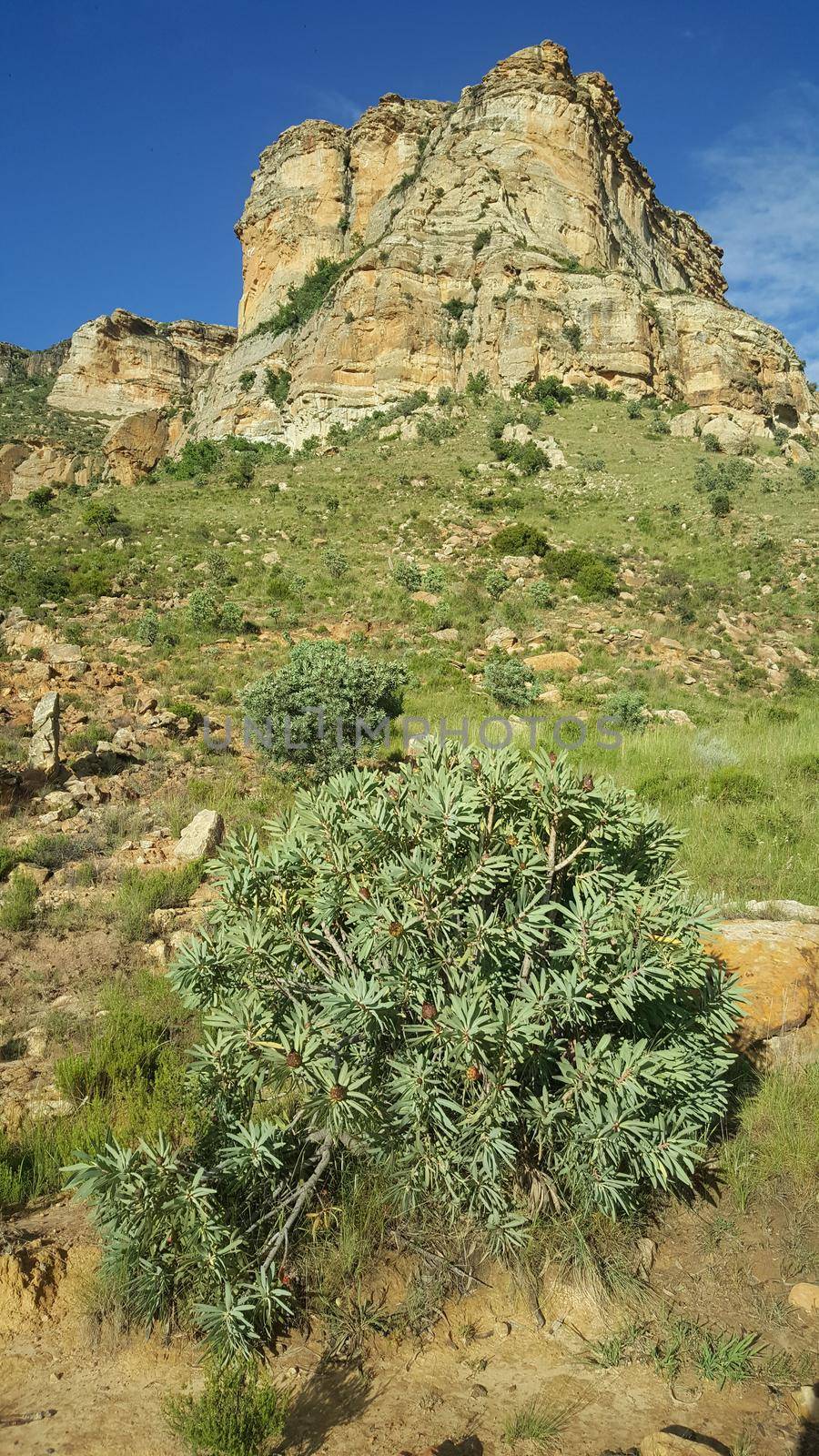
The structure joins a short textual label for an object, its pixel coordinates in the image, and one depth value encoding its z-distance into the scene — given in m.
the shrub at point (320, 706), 8.73
